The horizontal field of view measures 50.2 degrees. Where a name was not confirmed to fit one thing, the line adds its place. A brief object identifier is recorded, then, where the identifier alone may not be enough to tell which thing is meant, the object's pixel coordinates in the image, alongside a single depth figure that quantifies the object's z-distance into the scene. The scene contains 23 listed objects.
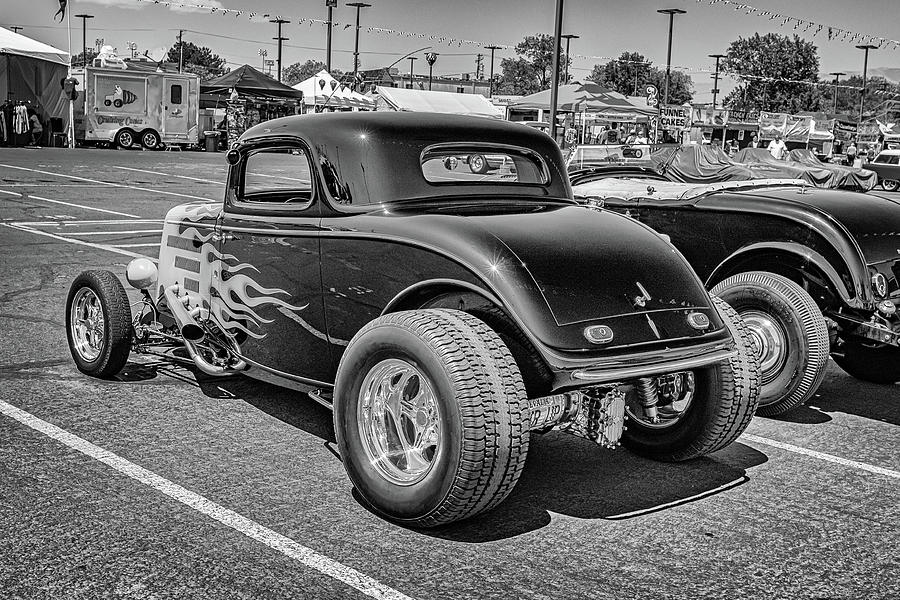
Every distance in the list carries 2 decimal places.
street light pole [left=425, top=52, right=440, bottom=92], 59.37
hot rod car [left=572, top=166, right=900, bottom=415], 5.70
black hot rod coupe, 3.76
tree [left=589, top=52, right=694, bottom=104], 105.48
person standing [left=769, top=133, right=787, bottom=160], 32.79
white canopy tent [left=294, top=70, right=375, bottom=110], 43.03
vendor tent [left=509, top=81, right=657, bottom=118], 34.16
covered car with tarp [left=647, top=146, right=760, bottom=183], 10.14
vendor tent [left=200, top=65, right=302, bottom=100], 44.19
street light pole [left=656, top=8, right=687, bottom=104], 54.89
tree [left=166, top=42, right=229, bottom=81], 129.88
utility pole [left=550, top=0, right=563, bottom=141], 21.92
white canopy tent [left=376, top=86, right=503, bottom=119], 40.47
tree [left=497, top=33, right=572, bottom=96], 106.88
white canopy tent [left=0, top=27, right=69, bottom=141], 35.22
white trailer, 36.25
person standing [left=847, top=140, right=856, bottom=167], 36.93
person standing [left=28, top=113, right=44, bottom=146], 35.28
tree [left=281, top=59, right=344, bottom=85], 160.75
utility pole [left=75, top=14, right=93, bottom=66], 89.72
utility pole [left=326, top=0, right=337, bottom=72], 37.44
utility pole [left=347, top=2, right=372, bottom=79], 45.94
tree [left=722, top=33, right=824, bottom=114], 87.38
